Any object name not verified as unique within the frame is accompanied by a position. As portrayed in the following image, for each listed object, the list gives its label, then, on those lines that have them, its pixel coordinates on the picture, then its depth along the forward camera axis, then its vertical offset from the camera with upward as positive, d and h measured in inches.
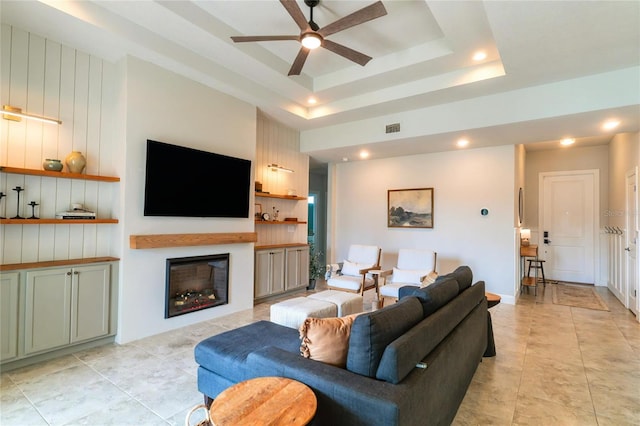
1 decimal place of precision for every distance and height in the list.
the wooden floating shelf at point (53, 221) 107.0 -2.8
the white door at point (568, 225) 265.1 -1.5
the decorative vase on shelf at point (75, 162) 124.0 +20.5
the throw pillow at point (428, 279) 138.7 -26.9
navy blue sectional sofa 54.7 -29.8
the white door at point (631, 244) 177.2 -11.7
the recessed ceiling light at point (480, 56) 137.5 +72.8
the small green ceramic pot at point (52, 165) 118.6 +18.2
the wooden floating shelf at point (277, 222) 203.7 -3.0
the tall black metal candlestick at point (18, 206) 114.5 +2.5
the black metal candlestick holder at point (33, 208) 116.5 +1.9
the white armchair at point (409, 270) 175.8 -30.2
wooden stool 254.7 -37.4
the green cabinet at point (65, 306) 110.7 -34.2
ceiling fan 95.1 +61.7
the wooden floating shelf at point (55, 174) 108.0 +14.6
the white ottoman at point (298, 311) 119.8 -36.0
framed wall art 236.1 +9.2
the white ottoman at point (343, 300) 132.6 -35.4
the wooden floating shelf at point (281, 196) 200.1 +14.6
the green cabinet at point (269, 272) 197.0 -35.3
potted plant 242.7 -41.0
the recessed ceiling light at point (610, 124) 154.4 +49.6
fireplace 149.3 -34.2
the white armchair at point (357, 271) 184.5 -33.2
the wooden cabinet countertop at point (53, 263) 107.9 -18.3
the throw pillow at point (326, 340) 66.2 -25.7
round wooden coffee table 49.3 -31.3
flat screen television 139.5 +16.2
